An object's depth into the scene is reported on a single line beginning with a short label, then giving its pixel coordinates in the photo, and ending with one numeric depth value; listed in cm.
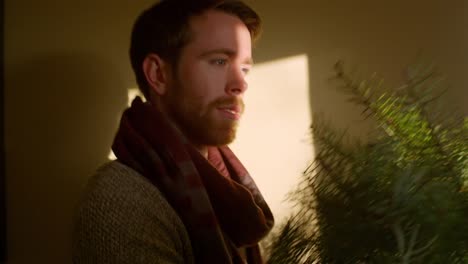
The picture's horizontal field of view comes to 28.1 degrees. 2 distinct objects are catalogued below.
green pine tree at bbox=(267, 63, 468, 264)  61
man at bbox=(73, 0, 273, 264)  135
